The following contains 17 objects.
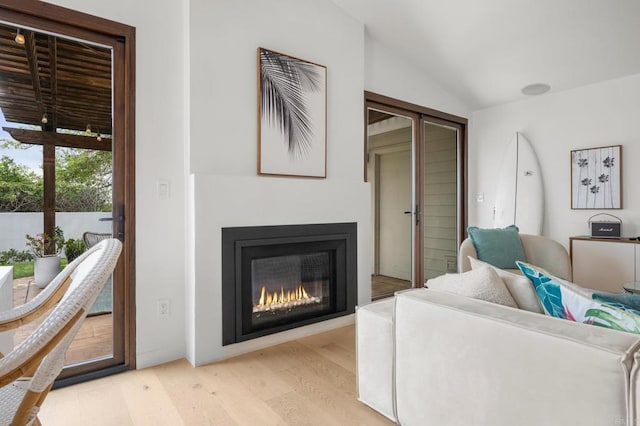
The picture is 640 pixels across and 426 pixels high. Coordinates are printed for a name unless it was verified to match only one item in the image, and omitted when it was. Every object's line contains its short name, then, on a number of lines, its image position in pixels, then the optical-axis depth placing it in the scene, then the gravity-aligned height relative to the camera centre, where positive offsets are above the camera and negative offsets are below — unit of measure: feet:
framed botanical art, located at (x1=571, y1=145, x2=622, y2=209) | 12.06 +1.08
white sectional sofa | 3.25 -1.69
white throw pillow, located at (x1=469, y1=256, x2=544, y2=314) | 4.61 -1.05
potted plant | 6.94 -0.87
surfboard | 13.70 +0.75
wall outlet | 8.05 -2.16
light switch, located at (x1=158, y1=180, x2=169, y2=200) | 8.03 +0.47
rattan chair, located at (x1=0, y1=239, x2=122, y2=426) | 2.74 -1.07
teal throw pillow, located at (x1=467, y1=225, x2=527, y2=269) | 9.83 -1.00
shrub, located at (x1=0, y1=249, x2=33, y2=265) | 6.70 -0.85
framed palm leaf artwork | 9.06 +2.46
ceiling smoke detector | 12.81 +4.31
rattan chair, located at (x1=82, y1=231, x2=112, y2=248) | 7.48 -0.55
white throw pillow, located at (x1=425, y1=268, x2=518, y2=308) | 4.70 -1.03
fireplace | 8.36 -1.70
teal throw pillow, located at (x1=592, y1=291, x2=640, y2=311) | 4.08 -1.03
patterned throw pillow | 3.61 -1.03
